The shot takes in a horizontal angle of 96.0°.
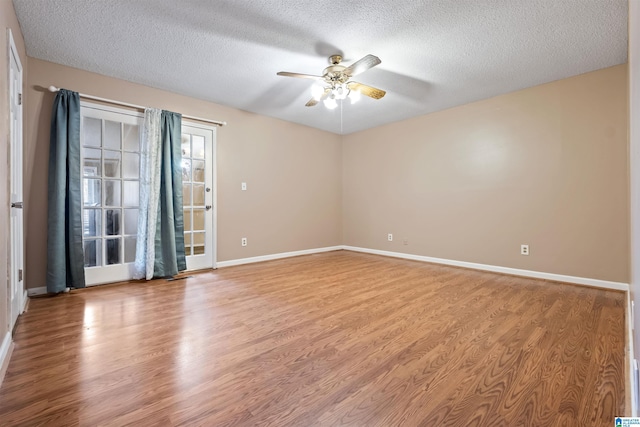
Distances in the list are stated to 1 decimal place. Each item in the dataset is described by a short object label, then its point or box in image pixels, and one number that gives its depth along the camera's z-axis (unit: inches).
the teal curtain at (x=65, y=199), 111.7
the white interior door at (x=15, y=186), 83.3
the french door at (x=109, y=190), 124.9
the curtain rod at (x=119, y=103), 113.7
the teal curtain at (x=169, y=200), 139.1
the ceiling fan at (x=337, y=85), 105.7
